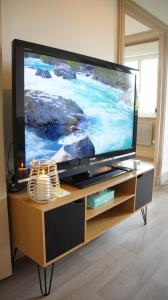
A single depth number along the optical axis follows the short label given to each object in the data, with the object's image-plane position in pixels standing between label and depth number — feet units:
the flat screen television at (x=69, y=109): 4.50
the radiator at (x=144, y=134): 16.09
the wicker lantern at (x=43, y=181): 4.47
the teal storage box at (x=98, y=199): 5.97
